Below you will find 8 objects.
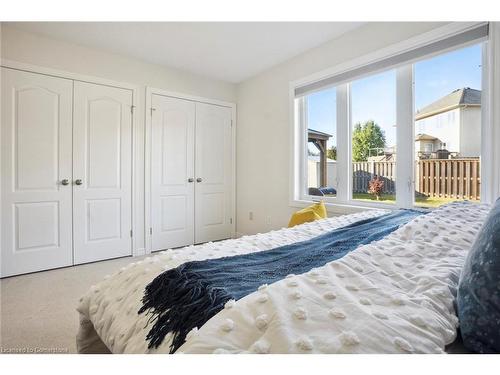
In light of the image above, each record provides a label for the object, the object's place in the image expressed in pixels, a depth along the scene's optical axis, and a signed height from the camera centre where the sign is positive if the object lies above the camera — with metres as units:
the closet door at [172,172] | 3.70 +0.18
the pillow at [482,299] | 0.61 -0.26
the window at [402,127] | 2.21 +0.56
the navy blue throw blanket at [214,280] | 0.76 -0.31
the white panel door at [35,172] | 2.76 +0.13
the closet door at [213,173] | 4.10 +0.18
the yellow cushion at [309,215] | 2.65 -0.28
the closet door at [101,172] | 3.15 +0.16
